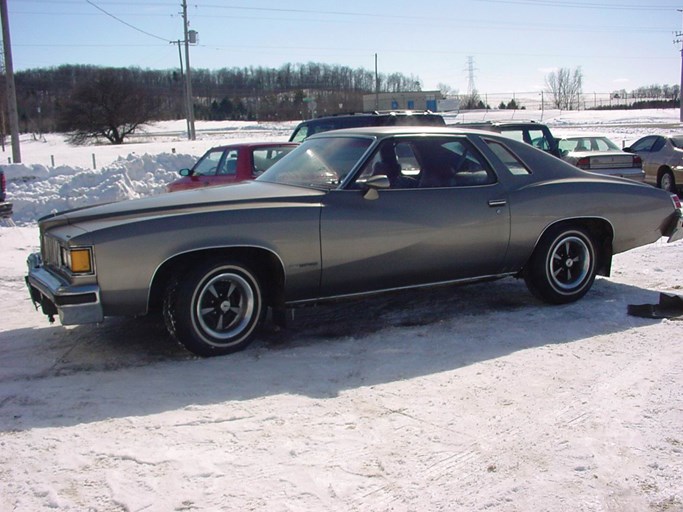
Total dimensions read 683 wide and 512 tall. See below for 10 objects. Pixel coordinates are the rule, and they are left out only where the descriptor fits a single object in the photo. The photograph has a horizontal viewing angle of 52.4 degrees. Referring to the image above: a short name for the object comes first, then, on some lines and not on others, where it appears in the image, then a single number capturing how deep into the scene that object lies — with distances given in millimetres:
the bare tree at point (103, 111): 60219
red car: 10828
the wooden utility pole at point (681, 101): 51931
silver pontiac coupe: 4562
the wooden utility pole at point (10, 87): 20734
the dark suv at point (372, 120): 12664
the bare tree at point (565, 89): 105662
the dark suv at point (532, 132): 13125
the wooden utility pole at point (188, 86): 43541
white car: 14000
